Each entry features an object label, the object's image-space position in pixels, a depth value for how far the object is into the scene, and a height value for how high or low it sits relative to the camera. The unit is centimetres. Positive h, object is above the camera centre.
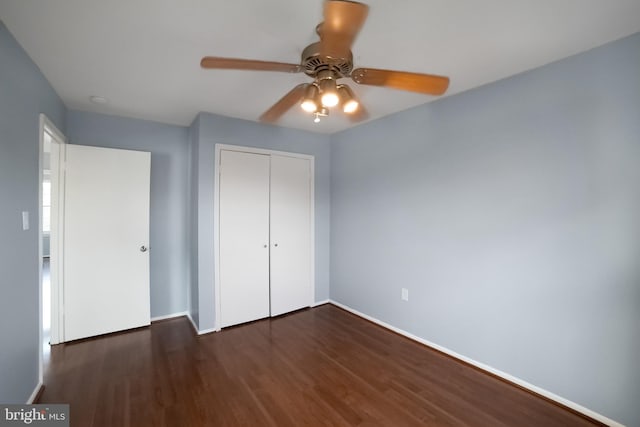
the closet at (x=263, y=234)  317 -24
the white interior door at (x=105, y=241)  280 -28
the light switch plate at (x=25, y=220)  178 -4
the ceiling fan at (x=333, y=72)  117 +74
